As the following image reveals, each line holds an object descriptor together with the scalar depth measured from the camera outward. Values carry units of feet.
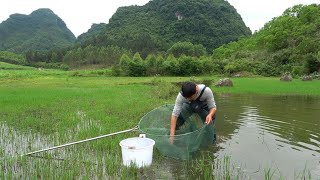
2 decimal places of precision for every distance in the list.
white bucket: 15.01
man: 17.22
